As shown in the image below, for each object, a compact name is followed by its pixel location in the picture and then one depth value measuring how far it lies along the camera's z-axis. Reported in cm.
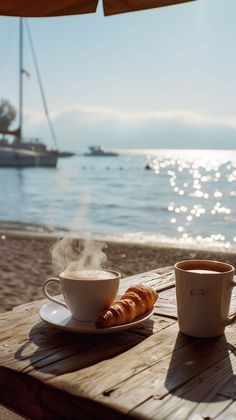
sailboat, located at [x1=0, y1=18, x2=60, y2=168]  3706
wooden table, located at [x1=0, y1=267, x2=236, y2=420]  69
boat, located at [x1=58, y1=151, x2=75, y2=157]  5329
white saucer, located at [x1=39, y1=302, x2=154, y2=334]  95
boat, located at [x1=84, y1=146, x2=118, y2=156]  7212
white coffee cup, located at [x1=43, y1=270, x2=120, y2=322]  98
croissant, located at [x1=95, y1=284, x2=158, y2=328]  96
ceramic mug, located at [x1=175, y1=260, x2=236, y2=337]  95
